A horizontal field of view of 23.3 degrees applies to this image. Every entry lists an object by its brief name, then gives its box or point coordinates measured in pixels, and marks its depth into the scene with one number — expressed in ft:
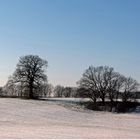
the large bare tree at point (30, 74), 252.21
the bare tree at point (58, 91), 552.41
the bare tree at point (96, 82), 248.65
